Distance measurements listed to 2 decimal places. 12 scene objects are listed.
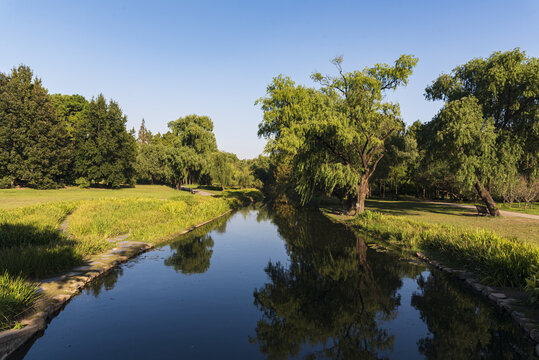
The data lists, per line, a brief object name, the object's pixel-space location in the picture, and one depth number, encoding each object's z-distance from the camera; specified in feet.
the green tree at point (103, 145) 147.13
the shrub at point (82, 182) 145.62
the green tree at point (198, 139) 186.80
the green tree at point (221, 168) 150.92
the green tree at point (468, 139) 66.23
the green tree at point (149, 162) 209.16
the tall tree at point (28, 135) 122.83
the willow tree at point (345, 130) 66.59
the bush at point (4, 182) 121.80
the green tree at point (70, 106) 169.78
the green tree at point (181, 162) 149.59
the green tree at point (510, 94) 67.26
